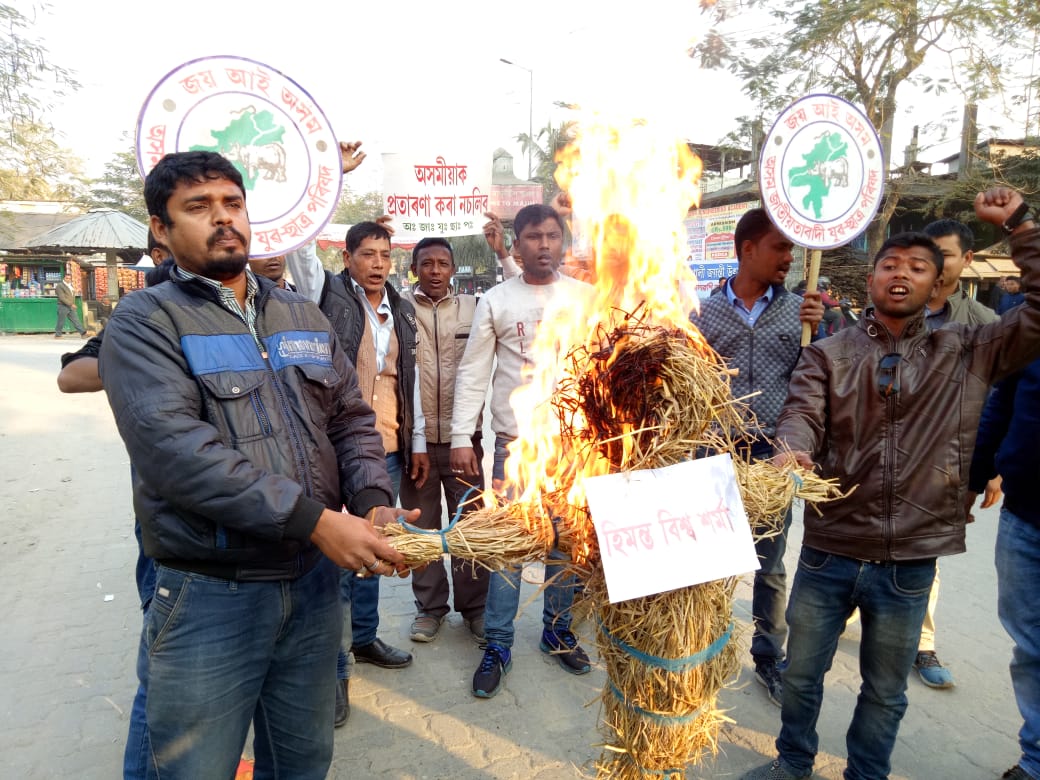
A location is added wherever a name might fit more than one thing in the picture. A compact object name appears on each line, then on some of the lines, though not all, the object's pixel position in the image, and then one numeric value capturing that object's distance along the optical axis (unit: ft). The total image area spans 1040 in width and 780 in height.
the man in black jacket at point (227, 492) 5.86
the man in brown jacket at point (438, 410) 13.91
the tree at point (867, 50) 43.96
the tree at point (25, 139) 36.83
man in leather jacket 8.44
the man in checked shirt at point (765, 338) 11.78
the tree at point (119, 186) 136.98
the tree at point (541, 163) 81.21
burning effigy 5.98
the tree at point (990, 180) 47.60
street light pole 92.74
